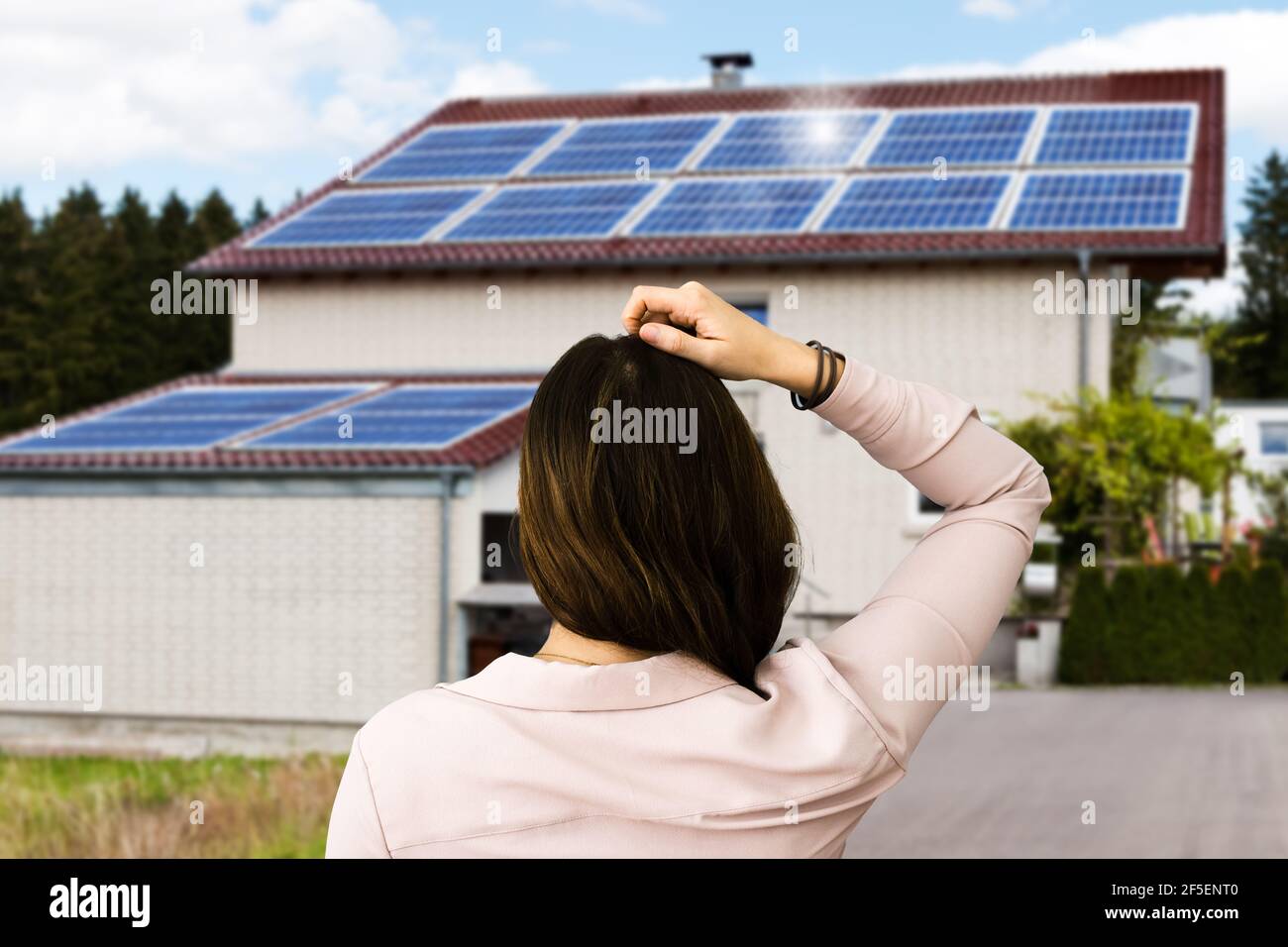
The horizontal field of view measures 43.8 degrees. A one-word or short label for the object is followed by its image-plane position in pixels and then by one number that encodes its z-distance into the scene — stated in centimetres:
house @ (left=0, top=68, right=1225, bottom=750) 1600
